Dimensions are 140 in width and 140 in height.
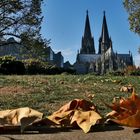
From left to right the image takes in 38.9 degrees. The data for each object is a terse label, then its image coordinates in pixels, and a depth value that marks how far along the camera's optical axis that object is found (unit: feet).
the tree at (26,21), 62.00
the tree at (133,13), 51.32
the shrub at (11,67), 37.41
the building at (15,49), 64.13
